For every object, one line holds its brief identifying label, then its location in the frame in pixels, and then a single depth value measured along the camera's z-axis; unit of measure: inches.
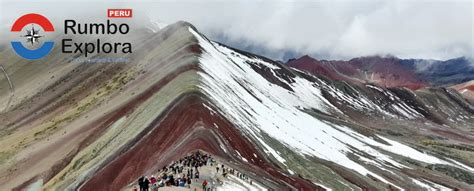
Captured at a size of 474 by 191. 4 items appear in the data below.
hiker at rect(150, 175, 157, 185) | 1928.2
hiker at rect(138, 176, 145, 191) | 1774.1
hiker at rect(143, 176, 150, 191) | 1759.4
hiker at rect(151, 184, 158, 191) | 1803.0
